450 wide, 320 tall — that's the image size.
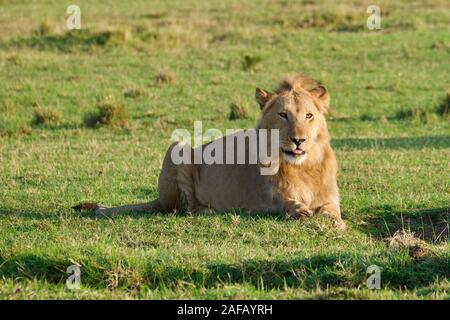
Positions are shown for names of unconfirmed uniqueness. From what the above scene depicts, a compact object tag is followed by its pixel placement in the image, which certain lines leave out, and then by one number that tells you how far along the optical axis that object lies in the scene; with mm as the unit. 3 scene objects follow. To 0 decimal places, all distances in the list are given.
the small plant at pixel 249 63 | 22547
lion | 9250
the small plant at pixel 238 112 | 17750
